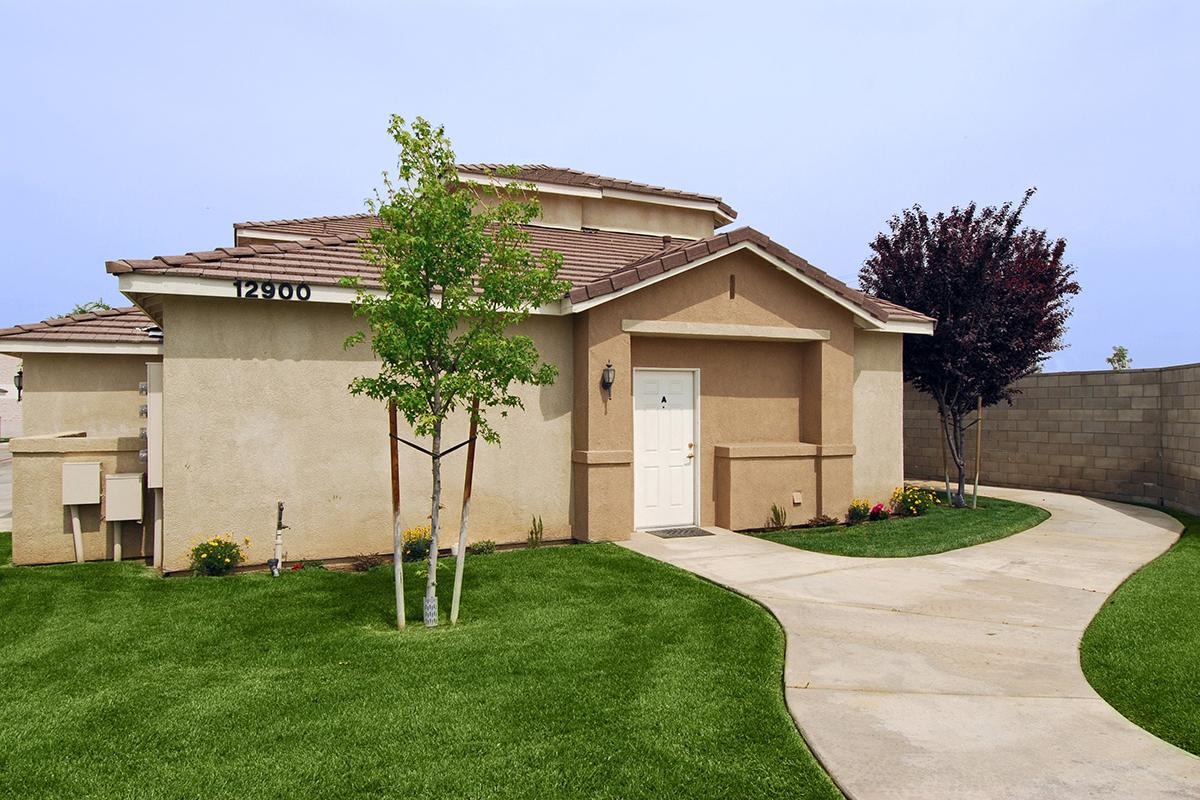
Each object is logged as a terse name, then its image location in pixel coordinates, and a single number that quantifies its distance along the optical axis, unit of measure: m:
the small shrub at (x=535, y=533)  9.78
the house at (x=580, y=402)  8.49
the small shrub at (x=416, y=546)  8.92
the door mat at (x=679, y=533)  10.36
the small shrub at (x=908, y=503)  12.55
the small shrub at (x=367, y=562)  8.69
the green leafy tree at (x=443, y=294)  6.02
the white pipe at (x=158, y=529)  8.57
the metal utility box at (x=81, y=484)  8.90
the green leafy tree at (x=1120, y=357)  51.19
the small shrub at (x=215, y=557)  8.27
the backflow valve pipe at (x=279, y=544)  8.33
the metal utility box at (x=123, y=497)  8.86
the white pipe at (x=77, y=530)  9.06
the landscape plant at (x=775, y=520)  11.21
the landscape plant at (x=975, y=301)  13.11
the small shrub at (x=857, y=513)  11.72
